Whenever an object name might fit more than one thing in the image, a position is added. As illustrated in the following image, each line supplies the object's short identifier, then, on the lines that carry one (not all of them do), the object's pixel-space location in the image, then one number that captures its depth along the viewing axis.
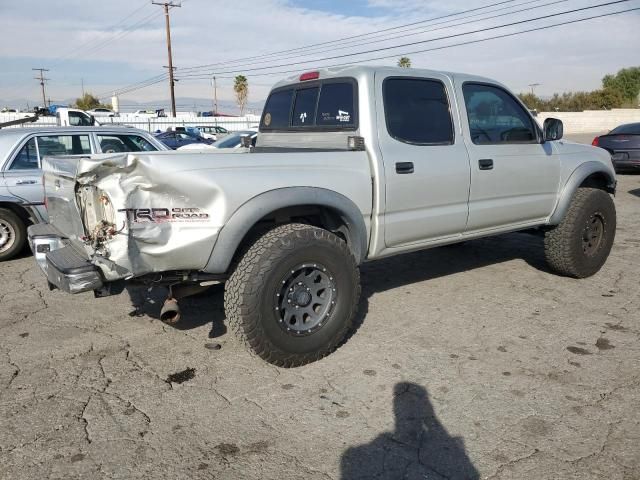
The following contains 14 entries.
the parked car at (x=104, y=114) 35.44
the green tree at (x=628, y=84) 74.25
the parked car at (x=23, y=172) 6.29
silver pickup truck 3.05
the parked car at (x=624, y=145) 13.28
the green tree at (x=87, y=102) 78.44
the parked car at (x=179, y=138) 22.92
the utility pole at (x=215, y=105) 82.44
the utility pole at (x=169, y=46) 35.72
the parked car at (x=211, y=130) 32.63
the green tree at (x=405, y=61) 60.06
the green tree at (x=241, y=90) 78.06
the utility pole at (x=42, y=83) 82.52
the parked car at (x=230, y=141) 11.94
